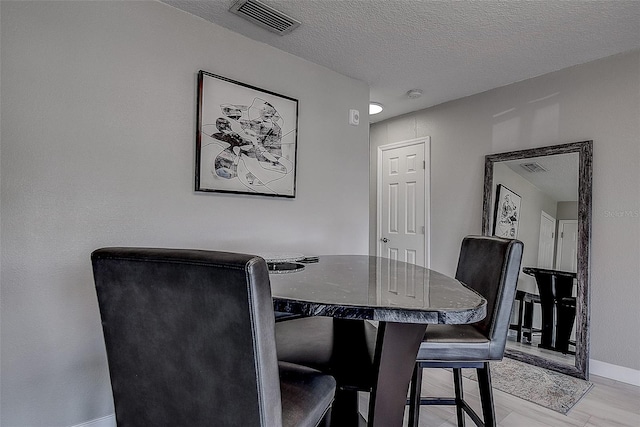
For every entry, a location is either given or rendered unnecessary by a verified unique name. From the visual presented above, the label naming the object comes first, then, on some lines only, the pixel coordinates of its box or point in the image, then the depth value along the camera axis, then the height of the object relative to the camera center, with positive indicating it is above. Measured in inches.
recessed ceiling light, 145.4 +45.0
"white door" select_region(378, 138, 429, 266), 153.1 +6.2
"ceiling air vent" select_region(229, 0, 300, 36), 78.8 +46.2
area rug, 86.6 -45.3
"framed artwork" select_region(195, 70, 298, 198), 84.9 +18.9
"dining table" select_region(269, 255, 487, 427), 33.1 -9.5
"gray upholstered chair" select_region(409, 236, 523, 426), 52.7 -18.4
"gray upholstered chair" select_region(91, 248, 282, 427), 27.1 -10.4
